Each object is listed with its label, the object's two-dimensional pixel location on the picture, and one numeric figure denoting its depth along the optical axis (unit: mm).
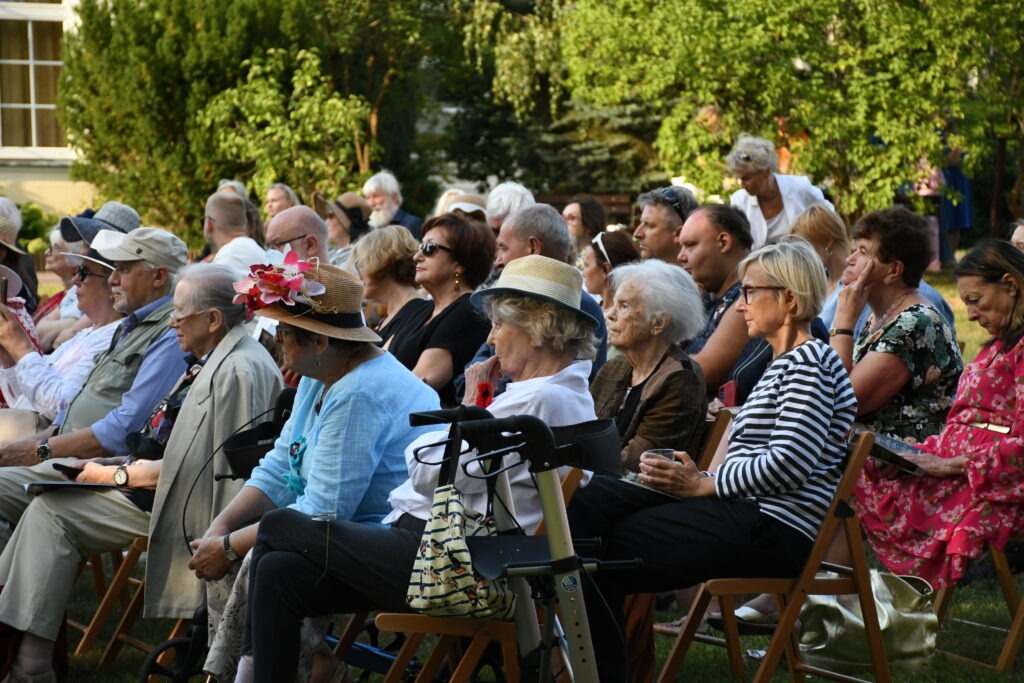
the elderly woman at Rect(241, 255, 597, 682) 7765
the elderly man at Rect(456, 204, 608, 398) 12241
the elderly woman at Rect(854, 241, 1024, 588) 9858
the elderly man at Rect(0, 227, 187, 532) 11296
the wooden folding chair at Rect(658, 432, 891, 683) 8194
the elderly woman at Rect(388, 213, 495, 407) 11663
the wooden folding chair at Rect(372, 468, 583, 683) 7530
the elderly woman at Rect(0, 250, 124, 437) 12600
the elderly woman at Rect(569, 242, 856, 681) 8272
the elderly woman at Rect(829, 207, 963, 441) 10725
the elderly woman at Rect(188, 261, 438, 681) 8499
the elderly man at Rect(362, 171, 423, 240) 21919
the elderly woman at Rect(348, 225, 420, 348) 12717
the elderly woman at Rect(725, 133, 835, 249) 15537
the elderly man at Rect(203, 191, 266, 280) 17420
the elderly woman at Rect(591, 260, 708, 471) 9241
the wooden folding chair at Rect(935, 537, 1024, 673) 9671
